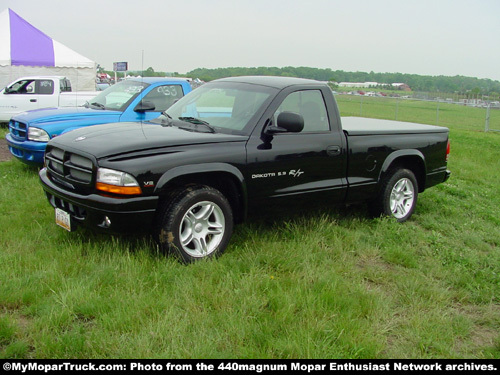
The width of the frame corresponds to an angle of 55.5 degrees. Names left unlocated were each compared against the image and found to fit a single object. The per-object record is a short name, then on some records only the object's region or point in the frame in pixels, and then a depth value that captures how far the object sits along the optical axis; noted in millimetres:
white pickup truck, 13203
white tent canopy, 19016
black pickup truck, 3990
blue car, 7238
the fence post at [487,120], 20672
